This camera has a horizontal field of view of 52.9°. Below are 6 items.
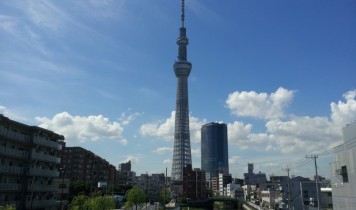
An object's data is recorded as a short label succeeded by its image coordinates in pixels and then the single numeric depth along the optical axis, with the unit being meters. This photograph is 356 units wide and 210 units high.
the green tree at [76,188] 76.53
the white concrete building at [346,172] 36.34
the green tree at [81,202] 38.00
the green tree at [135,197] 62.53
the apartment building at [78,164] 91.56
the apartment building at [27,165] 37.31
